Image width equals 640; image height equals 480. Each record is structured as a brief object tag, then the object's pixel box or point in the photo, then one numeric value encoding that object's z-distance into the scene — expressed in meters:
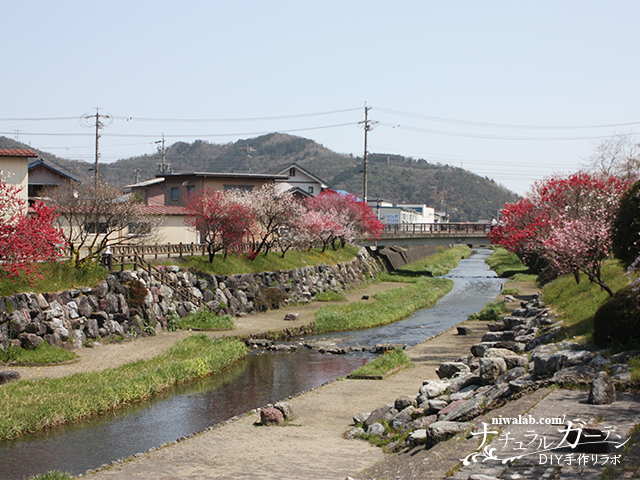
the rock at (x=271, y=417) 14.91
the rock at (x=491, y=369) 15.01
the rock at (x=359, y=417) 14.79
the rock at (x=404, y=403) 14.75
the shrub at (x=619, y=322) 15.33
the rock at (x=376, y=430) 13.44
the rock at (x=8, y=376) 18.64
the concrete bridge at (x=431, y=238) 65.81
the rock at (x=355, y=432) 13.77
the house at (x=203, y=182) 50.81
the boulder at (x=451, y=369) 18.14
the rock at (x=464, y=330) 28.70
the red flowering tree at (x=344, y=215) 57.75
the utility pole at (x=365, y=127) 64.81
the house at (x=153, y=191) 57.50
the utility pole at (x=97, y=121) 57.27
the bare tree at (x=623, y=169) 45.28
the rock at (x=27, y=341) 22.29
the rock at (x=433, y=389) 15.27
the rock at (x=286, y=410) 15.23
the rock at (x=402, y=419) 13.36
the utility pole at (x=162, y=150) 84.45
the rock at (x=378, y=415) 14.24
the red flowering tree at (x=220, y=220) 37.34
